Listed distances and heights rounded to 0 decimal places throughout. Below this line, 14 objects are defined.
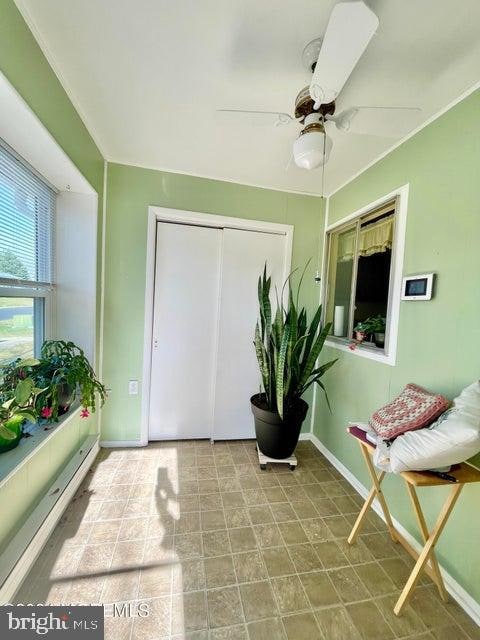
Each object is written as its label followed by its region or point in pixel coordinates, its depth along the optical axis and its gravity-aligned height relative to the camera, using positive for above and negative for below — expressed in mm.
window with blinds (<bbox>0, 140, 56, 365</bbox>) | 1374 +209
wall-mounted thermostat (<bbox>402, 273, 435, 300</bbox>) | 1441 +146
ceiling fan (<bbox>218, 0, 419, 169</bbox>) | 757 +866
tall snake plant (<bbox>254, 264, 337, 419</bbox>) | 1924 -381
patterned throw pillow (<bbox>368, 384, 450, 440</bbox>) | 1193 -510
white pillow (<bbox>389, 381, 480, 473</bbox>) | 991 -521
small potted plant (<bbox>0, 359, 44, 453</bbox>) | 1212 -595
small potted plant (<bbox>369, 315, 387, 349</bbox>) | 1873 -150
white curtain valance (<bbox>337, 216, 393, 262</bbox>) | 1856 +555
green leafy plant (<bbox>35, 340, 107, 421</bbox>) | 1527 -541
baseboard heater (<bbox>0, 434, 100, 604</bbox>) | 1088 -1190
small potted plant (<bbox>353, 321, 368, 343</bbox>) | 2018 -186
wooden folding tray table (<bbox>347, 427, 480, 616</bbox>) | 1075 -909
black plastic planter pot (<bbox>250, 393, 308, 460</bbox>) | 2020 -1019
